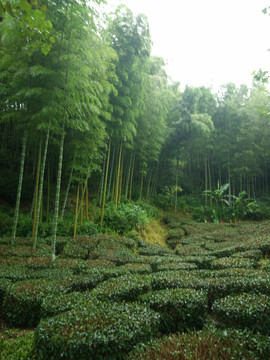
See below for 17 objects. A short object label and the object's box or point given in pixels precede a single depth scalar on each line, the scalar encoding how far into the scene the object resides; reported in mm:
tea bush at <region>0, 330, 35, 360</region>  1747
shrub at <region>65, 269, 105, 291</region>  2951
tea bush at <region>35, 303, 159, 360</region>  1623
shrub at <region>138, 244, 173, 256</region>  5414
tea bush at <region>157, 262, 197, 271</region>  3787
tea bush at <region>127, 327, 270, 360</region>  1437
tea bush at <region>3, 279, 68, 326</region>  2445
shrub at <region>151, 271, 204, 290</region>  2795
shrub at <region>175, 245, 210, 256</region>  5236
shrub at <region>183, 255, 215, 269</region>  4145
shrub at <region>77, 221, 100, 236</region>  6439
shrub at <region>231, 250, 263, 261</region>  4074
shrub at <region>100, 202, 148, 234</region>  7147
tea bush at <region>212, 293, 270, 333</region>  1924
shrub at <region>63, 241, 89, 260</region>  4691
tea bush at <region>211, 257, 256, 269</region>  3524
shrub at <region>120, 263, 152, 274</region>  3602
